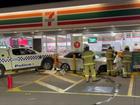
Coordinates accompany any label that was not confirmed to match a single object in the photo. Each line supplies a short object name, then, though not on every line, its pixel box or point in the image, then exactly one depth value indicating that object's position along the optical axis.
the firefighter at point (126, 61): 8.09
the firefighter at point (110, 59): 8.26
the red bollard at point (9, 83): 6.52
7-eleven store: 8.92
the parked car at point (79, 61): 8.97
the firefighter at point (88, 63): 7.31
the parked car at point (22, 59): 8.87
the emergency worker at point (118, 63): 8.38
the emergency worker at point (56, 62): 9.70
